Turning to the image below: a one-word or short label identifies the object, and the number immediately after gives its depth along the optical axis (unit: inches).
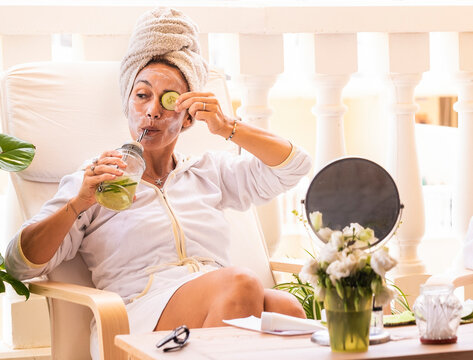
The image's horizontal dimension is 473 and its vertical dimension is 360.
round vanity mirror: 84.0
